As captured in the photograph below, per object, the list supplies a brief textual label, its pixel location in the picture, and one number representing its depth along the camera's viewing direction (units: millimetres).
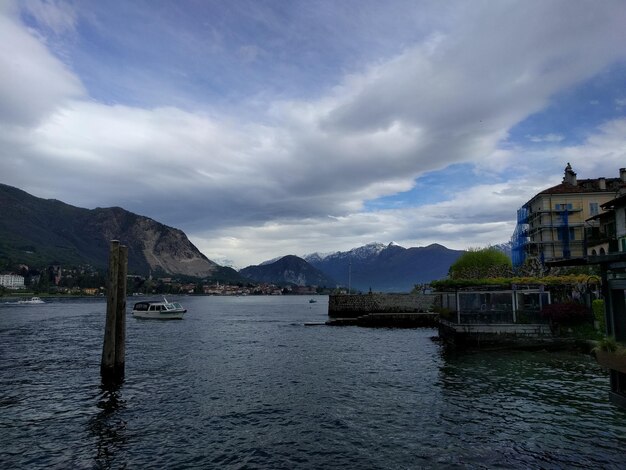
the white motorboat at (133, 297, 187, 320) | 95856
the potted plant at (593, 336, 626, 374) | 11672
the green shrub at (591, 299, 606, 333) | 38688
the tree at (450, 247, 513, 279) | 83562
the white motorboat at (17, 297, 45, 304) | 183225
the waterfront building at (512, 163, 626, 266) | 86938
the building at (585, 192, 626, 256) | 52125
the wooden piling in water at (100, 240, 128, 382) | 27594
